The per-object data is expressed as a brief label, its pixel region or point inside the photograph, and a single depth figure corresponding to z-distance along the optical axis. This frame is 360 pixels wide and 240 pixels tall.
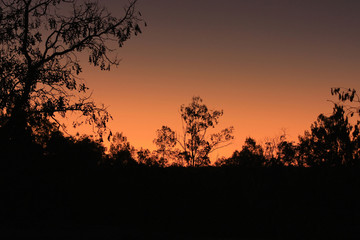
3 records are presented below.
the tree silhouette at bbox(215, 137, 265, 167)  61.22
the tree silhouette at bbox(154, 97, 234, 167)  42.91
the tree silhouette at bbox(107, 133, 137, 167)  64.69
